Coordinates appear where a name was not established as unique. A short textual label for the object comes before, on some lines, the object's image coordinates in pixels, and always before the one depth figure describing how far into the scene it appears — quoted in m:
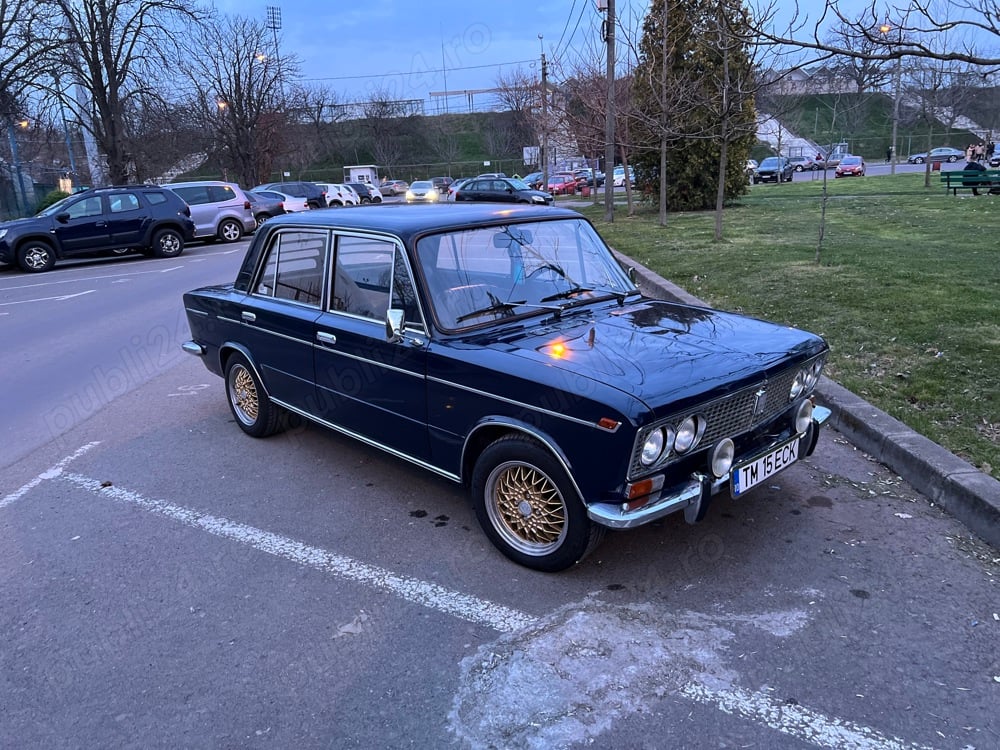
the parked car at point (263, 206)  24.98
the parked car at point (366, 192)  40.28
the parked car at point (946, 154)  51.38
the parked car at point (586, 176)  44.96
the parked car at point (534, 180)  44.18
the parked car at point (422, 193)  37.88
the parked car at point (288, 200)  27.64
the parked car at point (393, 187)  55.25
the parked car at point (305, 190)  29.97
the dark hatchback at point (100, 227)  16.89
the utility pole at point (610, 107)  19.31
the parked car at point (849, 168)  43.44
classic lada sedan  3.22
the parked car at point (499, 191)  28.67
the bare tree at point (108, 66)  27.67
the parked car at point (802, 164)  53.11
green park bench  21.59
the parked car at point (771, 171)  45.22
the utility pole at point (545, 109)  28.50
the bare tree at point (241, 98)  40.66
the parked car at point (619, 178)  44.56
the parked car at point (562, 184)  44.81
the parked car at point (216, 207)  21.22
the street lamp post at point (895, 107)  37.42
